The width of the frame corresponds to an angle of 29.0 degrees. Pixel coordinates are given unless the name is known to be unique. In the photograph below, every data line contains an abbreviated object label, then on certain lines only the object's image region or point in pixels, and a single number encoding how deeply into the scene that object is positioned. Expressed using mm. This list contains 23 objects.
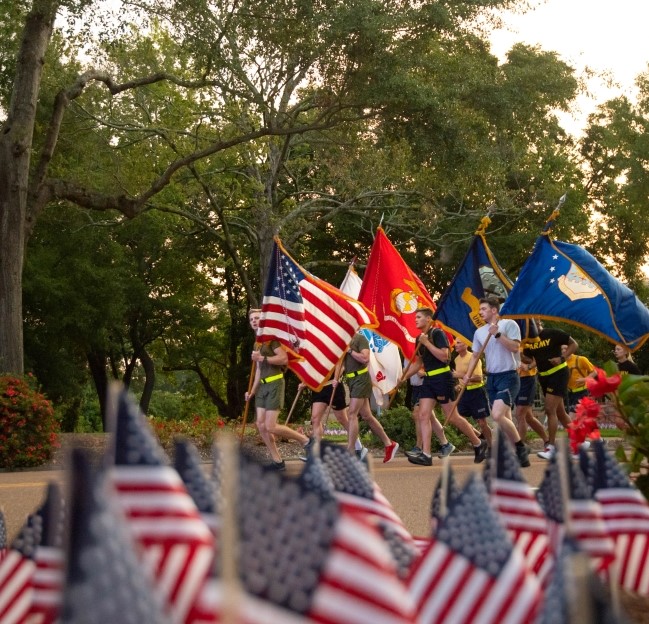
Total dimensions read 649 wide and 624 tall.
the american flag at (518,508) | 2674
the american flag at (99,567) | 1334
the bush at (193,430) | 20641
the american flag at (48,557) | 2361
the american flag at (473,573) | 1985
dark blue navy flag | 17625
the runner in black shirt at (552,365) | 15609
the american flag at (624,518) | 2924
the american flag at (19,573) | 2477
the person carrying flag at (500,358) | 14359
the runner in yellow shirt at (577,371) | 18750
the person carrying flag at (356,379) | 16344
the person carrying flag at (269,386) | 14328
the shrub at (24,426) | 17078
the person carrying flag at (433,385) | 15977
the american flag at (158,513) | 1800
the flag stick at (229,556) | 1320
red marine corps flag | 19578
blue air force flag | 13750
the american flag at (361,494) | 2736
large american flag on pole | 14758
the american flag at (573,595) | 1334
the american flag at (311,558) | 1515
